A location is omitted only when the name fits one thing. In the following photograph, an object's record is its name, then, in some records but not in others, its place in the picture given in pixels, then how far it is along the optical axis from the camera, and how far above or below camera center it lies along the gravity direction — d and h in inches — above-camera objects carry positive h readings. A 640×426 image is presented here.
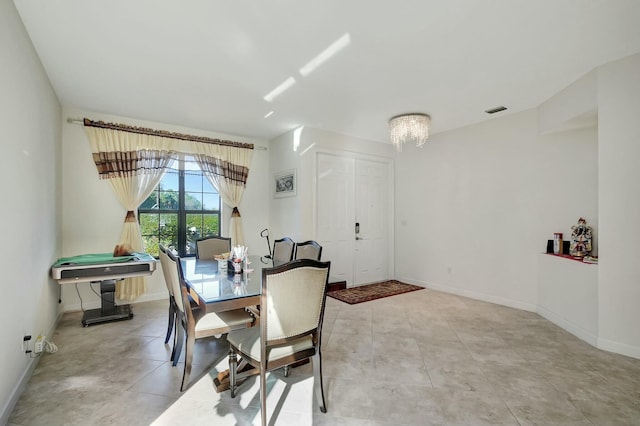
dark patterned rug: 175.8 -52.0
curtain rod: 151.6 +45.9
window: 174.6 +0.6
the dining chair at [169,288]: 96.0 -26.4
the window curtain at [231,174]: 185.6 +24.6
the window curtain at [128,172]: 155.5 +22.0
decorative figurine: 130.1 -12.5
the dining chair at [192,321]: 83.4 -33.9
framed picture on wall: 184.9 +18.7
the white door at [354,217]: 192.9 -3.5
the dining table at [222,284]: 75.8 -22.3
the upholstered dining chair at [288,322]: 68.6 -27.4
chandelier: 159.5 +47.7
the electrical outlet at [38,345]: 93.4 -43.0
